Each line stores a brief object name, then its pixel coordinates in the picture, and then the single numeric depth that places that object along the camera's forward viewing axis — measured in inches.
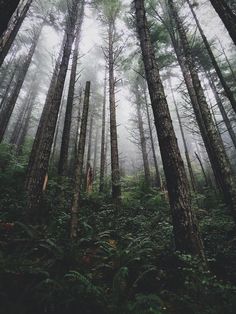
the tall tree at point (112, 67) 403.9
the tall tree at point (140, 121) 711.1
